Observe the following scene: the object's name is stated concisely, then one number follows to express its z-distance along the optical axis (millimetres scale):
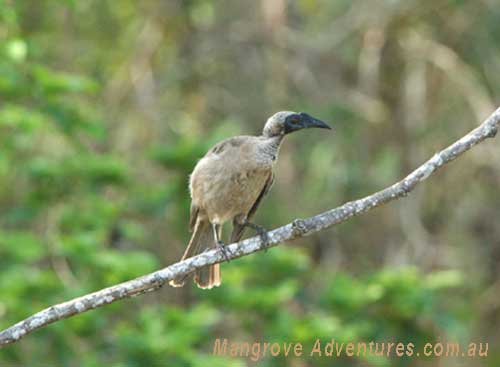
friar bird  11255
